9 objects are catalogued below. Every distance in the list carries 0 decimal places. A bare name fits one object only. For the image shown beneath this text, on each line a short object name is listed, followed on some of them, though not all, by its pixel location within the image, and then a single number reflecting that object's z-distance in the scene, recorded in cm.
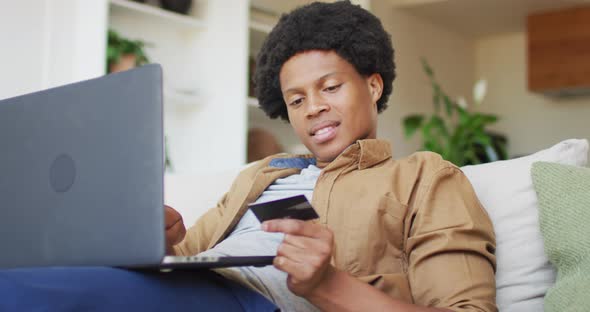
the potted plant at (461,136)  364
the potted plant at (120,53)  333
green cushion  113
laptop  90
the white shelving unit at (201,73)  367
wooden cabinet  539
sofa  117
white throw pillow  129
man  106
